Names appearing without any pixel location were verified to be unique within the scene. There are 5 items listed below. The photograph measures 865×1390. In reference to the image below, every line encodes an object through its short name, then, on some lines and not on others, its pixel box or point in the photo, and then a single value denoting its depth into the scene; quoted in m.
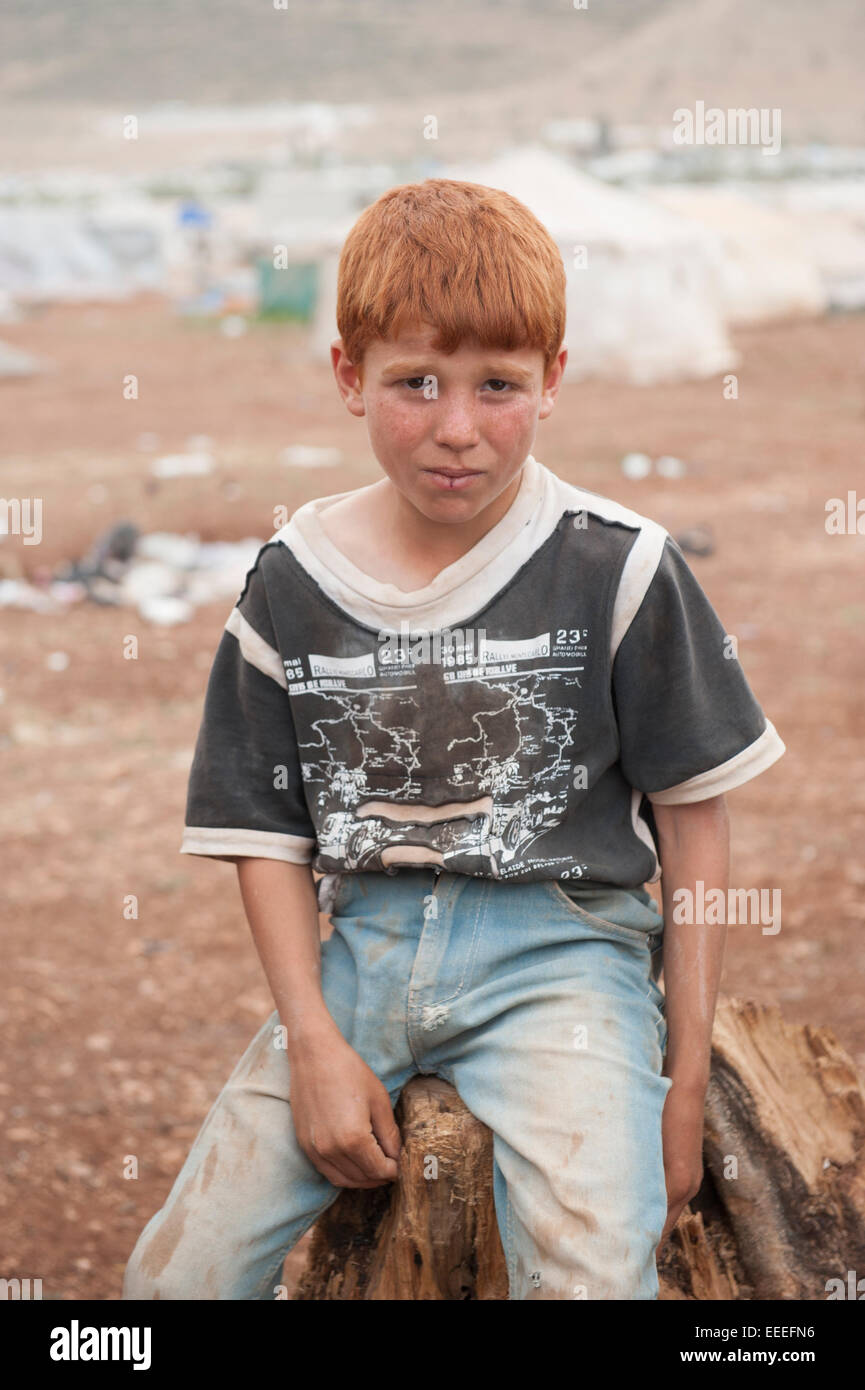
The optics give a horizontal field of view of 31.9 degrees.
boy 1.77
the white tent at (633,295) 15.12
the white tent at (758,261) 18.36
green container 19.06
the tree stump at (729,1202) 1.91
